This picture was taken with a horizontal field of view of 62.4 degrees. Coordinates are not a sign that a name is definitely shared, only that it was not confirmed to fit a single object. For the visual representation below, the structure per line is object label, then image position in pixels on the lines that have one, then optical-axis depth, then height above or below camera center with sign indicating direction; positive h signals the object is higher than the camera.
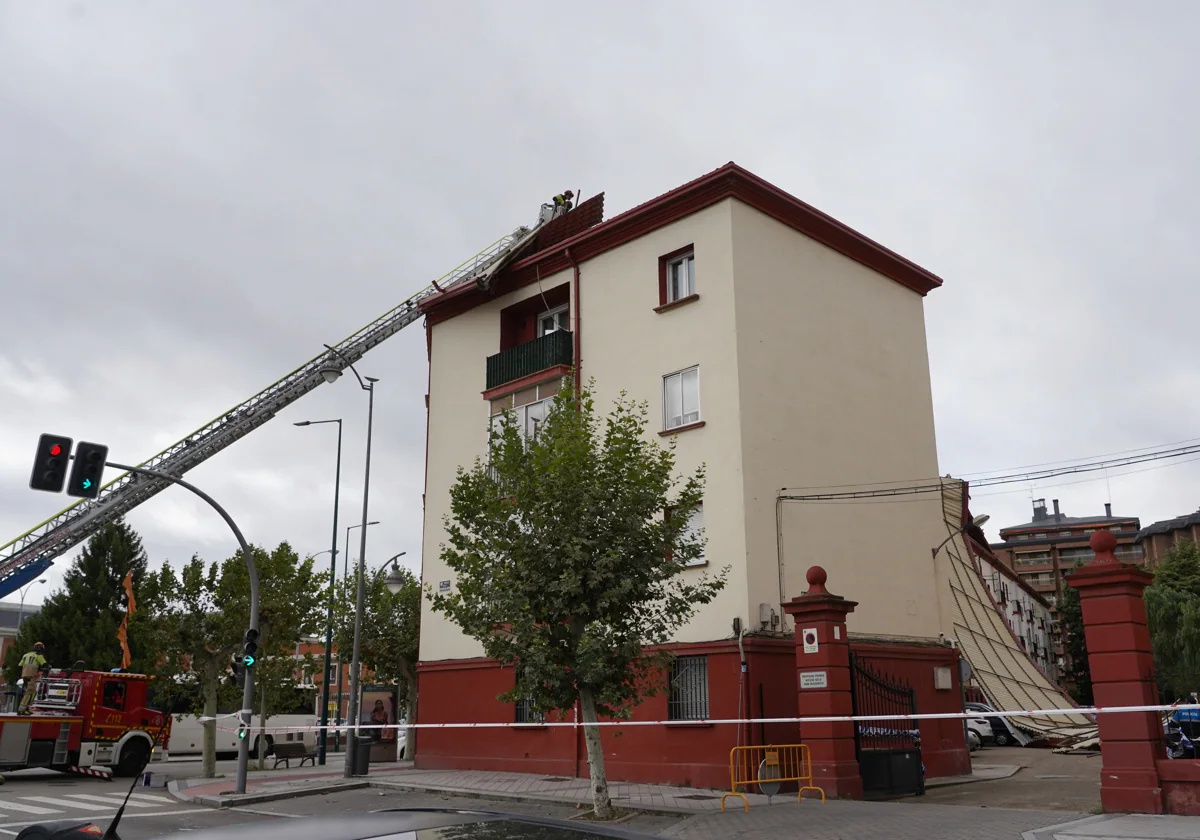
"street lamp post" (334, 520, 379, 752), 38.73 -2.04
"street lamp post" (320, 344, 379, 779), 22.53 +2.06
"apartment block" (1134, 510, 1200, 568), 92.75 +13.79
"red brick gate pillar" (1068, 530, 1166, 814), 12.76 +0.09
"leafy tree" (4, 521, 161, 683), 46.47 +3.63
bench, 28.92 -1.79
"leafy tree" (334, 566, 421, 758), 31.83 +1.77
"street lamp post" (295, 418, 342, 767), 28.81 +1.19
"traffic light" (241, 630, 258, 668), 20.95 +0.82
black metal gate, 17.22 -1.02
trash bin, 22.59 -1.54
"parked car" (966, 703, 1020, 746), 34.84 -1.70
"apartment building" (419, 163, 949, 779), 20.23 +6.75
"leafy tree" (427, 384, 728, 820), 15.41 +1.90
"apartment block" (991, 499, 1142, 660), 105.88 +14.24
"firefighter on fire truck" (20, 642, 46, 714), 26.14 +0.38
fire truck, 25.03 -0.90
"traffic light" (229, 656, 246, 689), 26.26 +0.40
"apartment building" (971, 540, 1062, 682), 66.27 +5.21
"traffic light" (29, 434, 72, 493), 18.03 +4.03
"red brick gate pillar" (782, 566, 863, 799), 16.48 +0.02
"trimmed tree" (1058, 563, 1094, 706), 69.25 +2.23
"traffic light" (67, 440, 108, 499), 18.50 +4.00
